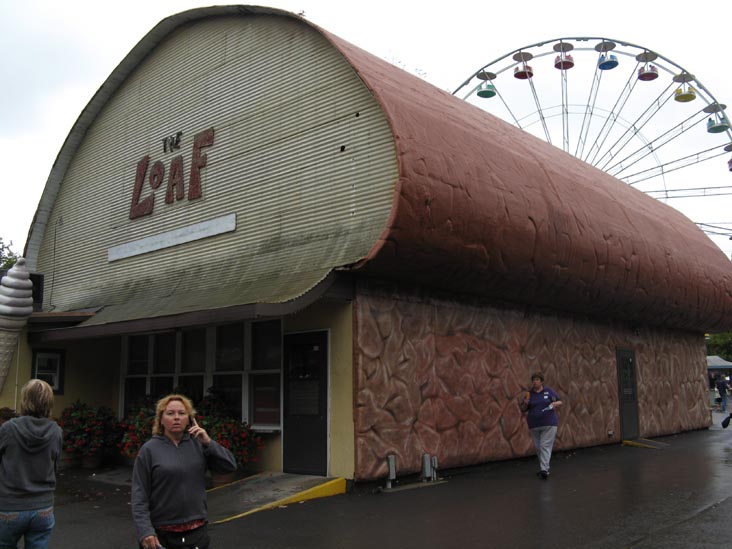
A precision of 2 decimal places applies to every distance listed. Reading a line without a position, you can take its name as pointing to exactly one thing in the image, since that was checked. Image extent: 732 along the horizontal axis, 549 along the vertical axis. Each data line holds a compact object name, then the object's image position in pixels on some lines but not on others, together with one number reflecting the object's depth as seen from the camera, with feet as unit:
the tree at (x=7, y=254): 143.56
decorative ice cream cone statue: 39.93
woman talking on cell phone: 13.58
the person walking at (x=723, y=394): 105.70
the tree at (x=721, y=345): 192.34
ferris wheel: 78.54
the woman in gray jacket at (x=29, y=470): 15.11
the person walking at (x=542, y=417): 36.50
